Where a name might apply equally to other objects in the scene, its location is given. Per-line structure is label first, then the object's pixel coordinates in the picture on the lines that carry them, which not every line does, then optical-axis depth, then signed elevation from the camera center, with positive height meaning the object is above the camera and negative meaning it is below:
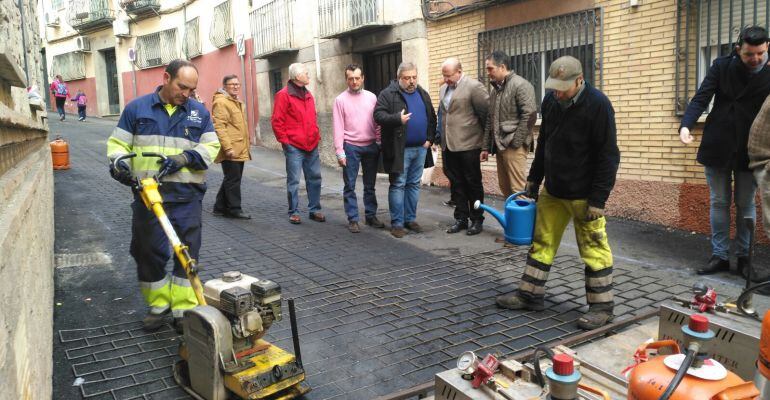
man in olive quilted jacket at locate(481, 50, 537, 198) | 6.52 -0.03
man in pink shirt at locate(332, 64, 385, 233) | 7.36 -0.18
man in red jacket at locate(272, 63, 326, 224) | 7.83 -0.12
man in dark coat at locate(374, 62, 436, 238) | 7.06 -0.18
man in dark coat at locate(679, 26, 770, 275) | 5.20 -0.24
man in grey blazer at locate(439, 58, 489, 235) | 6.95 -0.25
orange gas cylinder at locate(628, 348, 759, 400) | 2.08 -0.95
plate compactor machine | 3.12 -1.14
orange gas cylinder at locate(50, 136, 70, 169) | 12.78 -0.47
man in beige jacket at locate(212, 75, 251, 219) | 8.05 -0.18
